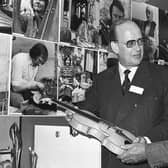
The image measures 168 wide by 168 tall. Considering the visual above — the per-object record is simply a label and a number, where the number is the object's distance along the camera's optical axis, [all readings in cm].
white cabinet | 172
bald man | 181
